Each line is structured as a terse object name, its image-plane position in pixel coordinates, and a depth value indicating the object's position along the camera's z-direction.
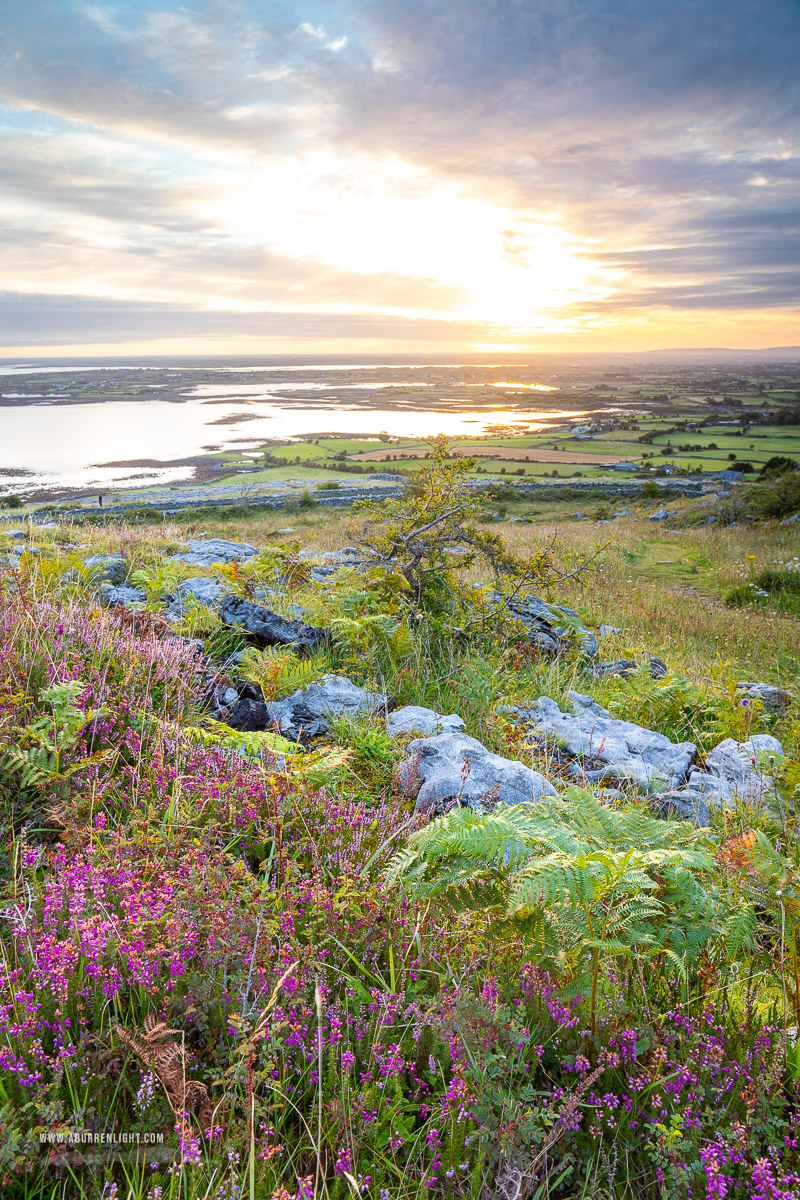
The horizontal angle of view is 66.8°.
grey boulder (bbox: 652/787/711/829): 4.66
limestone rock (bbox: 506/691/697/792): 5.16
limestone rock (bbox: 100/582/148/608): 6.39
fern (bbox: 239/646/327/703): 5.11
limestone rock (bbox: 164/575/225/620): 6.50
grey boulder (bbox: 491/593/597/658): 9.09
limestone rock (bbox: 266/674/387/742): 4.81
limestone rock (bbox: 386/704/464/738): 4.93
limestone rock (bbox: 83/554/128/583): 7.53
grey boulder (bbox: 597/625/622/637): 11.88
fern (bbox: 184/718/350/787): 3.38
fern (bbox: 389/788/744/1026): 2.16
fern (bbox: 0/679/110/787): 3.12
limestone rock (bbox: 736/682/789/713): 8.09
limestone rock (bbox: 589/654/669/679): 8.72
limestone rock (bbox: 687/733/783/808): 4.96
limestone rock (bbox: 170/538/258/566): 10.64
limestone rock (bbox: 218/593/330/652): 6.27
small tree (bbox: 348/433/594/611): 8.21
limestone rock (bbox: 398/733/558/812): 3.87
